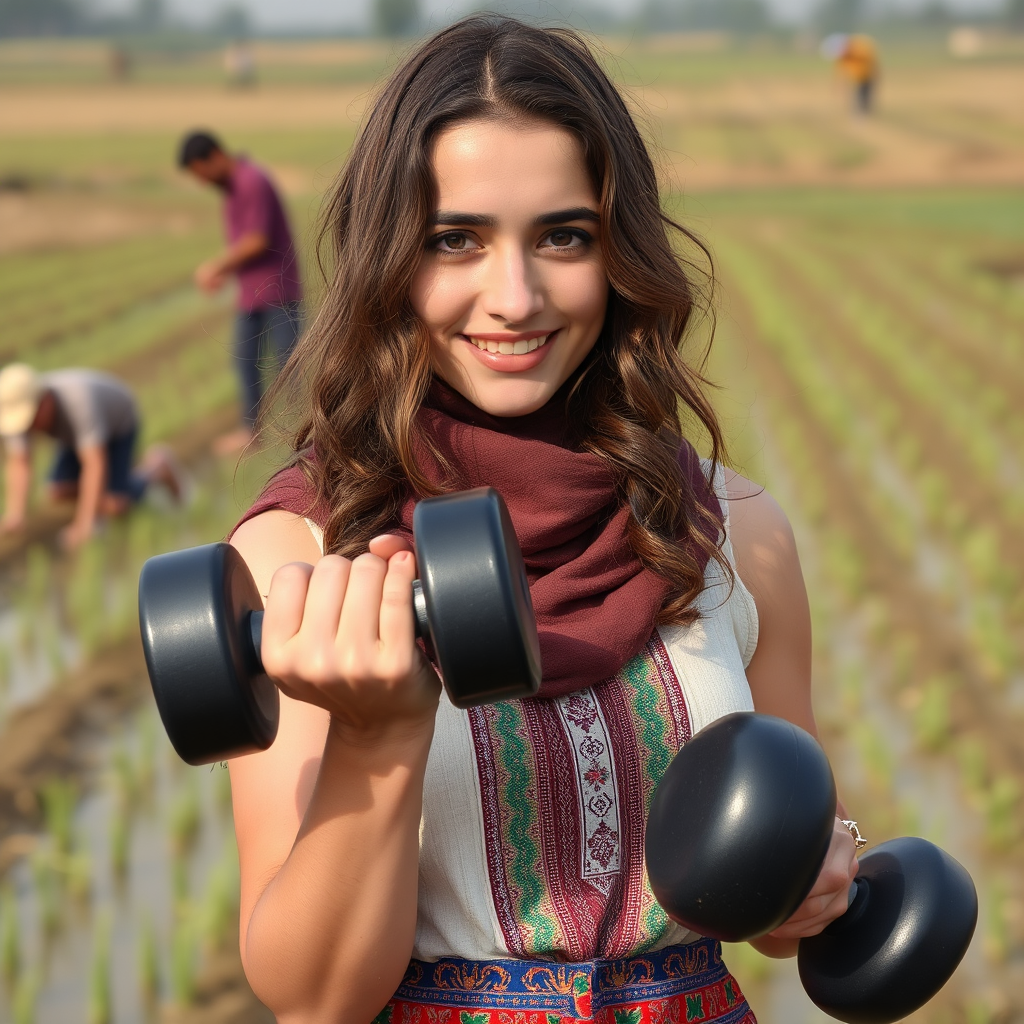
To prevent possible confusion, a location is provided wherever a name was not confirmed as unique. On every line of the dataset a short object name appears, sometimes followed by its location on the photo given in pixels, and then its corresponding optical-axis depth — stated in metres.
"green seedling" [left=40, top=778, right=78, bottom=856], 4.22
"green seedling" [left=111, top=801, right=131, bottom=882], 4.27
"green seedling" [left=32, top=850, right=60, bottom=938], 3.95
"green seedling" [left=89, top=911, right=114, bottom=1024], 3.51
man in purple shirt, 8.10
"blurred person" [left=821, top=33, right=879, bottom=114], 41.56
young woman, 1.44
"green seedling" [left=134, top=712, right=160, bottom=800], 4.75
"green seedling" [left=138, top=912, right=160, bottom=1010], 3.64
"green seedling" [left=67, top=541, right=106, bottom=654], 5.92
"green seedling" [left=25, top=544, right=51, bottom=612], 6.38
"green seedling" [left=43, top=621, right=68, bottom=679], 5.62
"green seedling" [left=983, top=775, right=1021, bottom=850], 4.29
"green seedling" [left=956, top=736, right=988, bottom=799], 4.64
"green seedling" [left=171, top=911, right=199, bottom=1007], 3.59
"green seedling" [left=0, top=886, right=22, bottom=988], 3.70
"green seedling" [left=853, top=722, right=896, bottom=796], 4.66
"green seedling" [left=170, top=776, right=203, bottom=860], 4.44
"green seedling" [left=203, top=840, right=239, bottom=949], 3.86
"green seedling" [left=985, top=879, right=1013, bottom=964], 3.79
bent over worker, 7.25
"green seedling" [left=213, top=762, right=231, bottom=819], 4.66
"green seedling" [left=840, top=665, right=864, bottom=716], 5.29
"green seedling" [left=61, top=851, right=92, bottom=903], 4.12
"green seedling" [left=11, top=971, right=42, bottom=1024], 3.43
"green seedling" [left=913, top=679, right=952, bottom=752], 4.97
